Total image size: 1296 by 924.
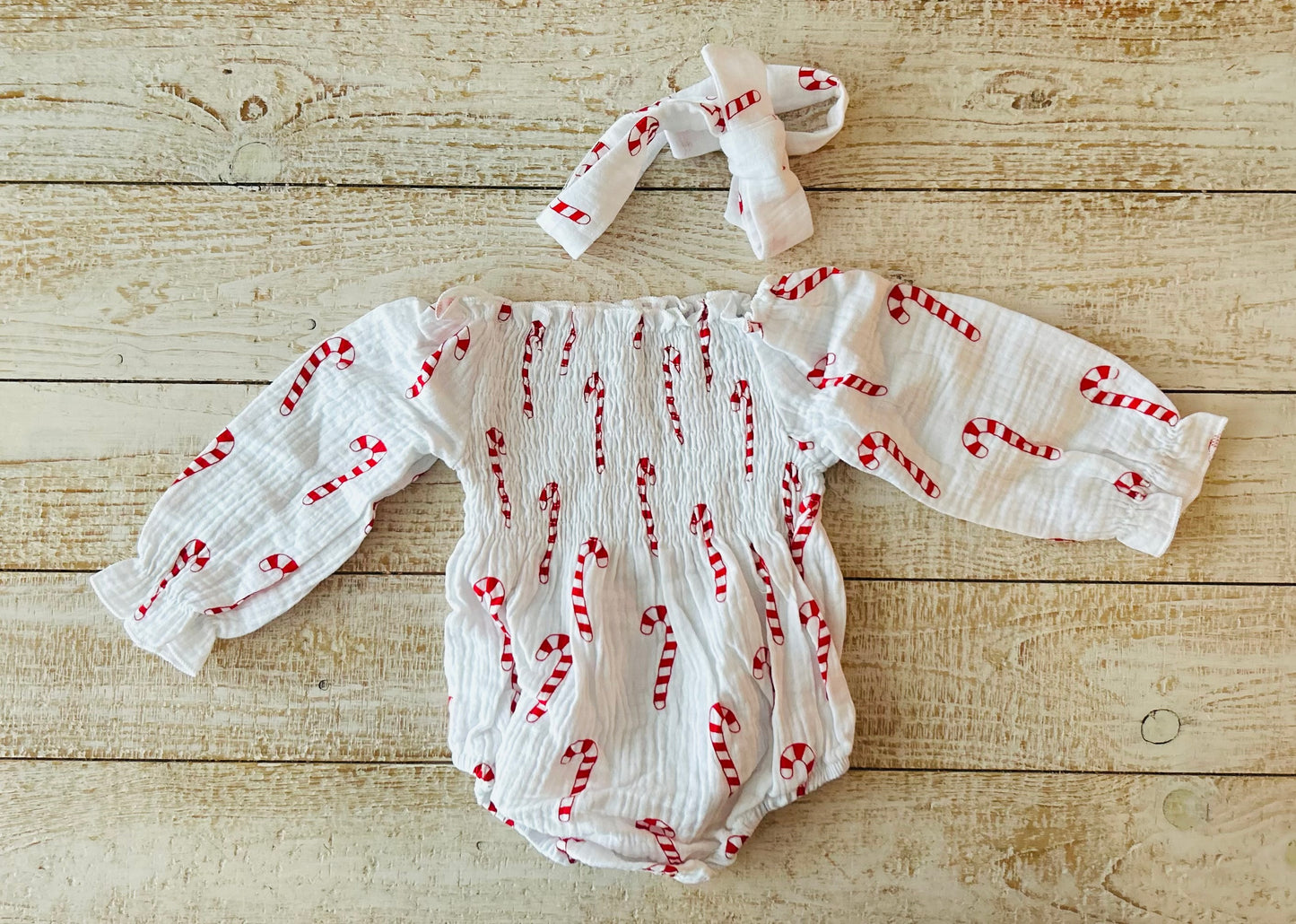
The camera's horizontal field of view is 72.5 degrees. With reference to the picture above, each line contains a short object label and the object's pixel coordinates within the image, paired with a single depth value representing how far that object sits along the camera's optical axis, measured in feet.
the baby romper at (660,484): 2.68
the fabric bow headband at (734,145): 2.79
